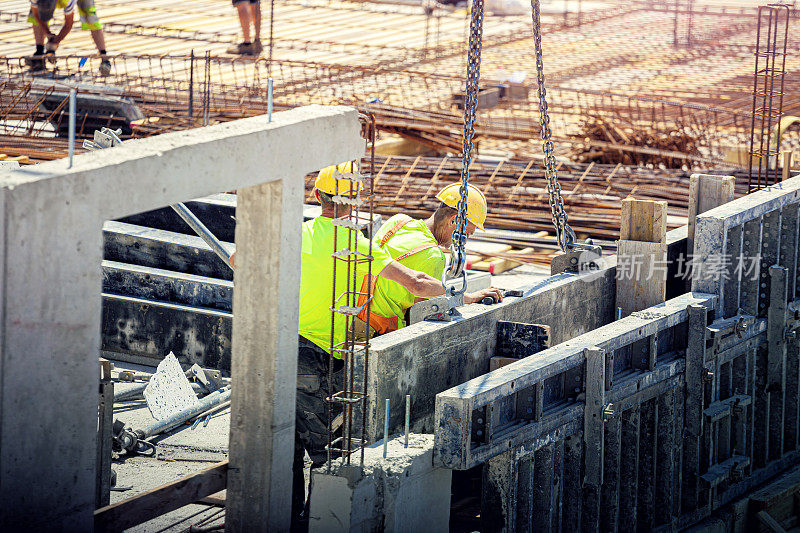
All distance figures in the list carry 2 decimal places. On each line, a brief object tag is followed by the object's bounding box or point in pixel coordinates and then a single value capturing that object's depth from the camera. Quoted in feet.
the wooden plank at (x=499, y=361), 49.32
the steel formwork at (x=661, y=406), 43.16
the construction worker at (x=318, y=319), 46.06
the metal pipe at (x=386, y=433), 39.91
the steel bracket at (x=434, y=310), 46.68
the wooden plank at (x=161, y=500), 33.50
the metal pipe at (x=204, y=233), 44.50
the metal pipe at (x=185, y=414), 51.93
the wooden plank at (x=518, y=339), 49.29
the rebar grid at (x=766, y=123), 69.26
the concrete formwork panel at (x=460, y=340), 42.86
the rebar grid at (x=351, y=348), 39.27
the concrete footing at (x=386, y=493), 37.52
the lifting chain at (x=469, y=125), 47.11
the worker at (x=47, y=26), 110.32
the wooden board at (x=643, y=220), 58.34
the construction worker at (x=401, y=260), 49.73
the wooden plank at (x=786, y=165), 69.82
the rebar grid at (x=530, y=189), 81.71
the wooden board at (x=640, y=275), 58.23
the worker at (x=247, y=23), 123.44
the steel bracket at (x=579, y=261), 58.03
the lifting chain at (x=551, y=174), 52.34
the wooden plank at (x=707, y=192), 61.67
